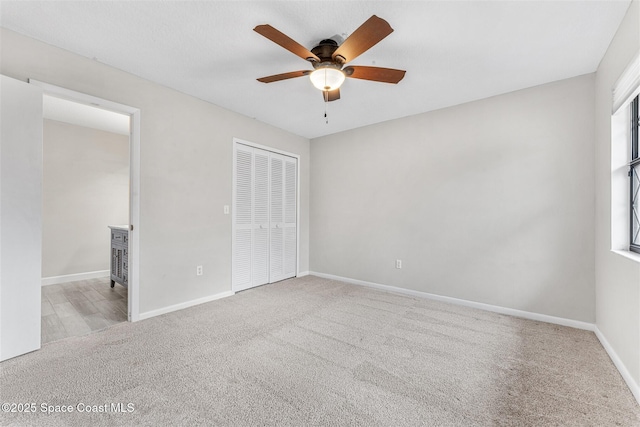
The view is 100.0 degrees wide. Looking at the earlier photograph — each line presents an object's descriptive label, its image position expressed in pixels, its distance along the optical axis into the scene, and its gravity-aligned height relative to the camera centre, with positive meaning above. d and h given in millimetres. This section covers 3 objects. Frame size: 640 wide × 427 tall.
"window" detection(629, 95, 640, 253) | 2035 +247
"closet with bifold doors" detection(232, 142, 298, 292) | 3871 -56
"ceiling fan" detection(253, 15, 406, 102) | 1694 +1144
